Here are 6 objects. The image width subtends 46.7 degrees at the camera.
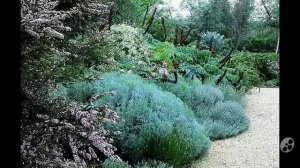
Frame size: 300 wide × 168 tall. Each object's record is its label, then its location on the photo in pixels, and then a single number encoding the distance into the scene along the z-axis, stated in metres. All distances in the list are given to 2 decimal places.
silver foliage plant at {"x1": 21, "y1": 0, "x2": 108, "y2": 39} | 1.19
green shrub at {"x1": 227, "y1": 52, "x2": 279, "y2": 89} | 5.56
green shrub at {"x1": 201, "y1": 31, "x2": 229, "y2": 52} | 5.76
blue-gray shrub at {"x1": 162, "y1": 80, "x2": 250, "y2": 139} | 3.33
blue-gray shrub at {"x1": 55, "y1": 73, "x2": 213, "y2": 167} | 2.46
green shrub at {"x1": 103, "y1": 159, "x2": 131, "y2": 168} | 2.12
